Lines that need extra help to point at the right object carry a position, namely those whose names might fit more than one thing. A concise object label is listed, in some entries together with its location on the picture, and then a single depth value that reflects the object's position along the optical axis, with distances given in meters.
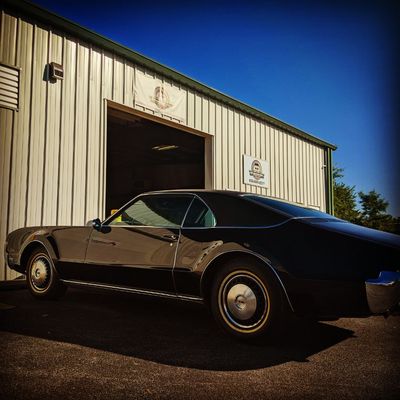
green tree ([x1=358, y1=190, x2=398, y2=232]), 47.72
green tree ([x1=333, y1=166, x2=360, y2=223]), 53.41
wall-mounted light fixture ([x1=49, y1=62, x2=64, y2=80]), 7.22
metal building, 6.67
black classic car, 2.90
